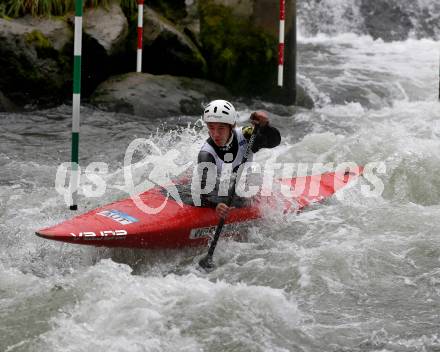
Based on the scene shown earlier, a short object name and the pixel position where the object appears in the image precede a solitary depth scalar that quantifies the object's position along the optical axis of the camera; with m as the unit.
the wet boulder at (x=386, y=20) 29.58
